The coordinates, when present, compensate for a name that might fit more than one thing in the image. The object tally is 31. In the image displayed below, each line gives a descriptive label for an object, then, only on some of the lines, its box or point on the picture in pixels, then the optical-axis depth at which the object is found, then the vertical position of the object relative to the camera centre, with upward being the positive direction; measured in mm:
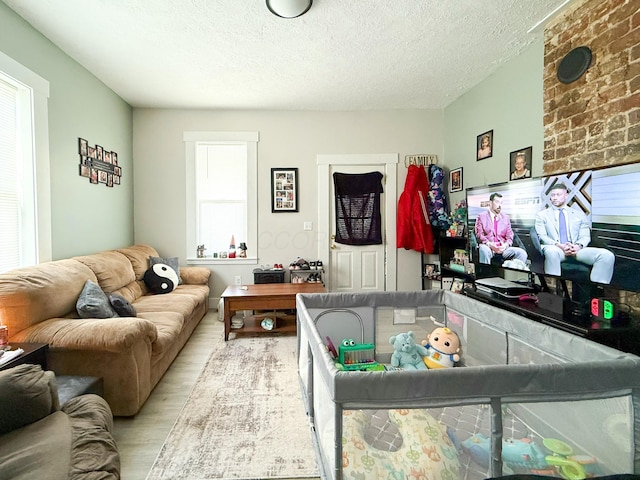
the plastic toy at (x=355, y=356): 1957 -754
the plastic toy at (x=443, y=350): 1927 -703
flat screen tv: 1593 +110
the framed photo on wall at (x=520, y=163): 2695 +599
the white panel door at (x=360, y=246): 4254 -170
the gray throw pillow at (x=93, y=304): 2146 -471
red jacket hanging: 4023 +237
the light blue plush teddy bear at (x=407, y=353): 1940 -729
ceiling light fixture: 2082 +1491
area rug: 1517 -1085
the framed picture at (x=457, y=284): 3342 -535
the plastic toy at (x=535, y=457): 1072 -757
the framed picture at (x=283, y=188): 4223 +599
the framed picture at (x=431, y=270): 4148 -481
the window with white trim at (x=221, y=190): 4168 +583
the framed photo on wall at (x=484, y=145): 3215 +900
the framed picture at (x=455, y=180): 3844 +647
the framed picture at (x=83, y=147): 2994 +825
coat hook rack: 4262 +965
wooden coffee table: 3125 -661
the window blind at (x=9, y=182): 2271 +382
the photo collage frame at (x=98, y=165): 3043 +723
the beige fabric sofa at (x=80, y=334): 1806 -571
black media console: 1606 -480
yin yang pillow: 3430 -483
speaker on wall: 2069 +1117
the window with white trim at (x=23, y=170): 2287 +488
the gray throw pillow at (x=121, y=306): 2385 -532
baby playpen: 974 -621
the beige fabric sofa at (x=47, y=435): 1031 -723
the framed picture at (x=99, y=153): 3289 +839
